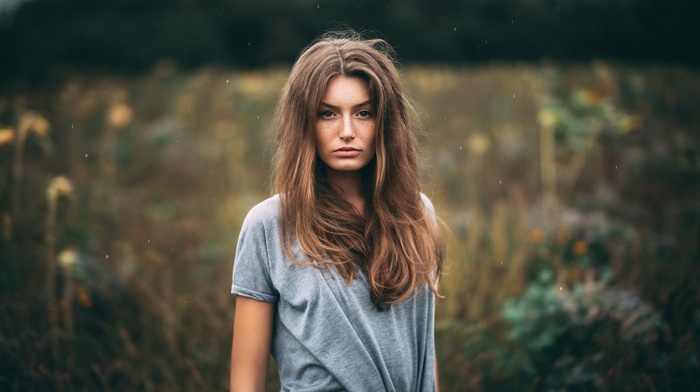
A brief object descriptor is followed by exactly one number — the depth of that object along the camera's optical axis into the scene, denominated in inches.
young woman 58.2
